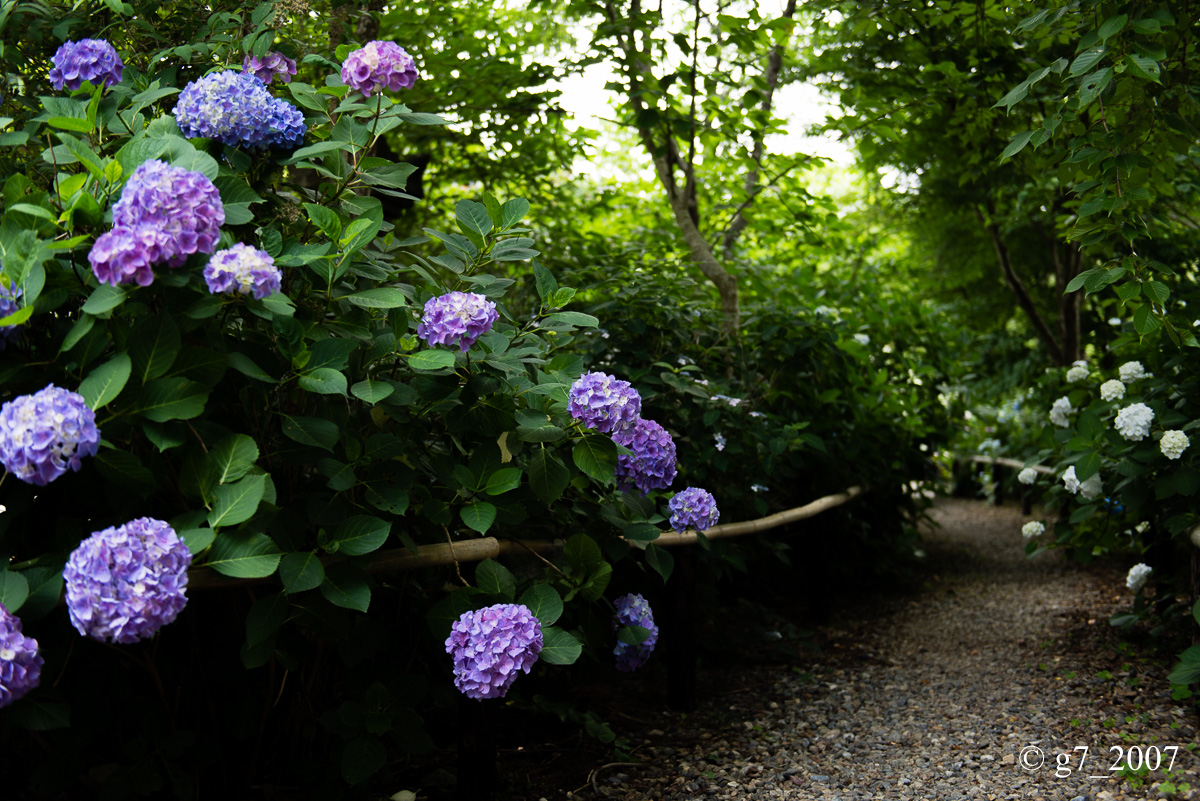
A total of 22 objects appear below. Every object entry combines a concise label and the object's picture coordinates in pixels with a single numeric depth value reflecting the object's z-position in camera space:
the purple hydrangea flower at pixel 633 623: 2.33
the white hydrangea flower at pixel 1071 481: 3.13
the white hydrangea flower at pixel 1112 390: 3.03
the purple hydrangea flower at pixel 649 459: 2.00
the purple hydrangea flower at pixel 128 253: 1.28
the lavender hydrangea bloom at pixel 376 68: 1.73
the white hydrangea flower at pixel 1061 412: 3.63
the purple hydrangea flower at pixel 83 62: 1.70
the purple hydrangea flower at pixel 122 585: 1.18
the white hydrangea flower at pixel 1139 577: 3.05
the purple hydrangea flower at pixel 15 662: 1.20
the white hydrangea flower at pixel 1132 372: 3.06
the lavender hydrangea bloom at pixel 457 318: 1.64
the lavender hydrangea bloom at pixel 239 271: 1.34
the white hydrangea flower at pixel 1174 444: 2.58
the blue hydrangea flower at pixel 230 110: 1.56
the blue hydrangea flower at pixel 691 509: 2.23
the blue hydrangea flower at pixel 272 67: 1.88
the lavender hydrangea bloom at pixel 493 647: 1.62
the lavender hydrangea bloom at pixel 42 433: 1.16
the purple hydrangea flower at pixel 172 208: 1.29
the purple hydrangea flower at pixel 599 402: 1.71
